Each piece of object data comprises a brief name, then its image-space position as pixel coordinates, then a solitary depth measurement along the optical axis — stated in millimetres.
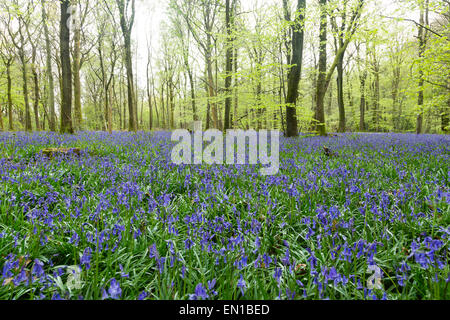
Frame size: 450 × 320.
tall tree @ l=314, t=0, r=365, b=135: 9586
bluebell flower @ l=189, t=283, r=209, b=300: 1108
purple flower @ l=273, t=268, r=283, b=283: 1316
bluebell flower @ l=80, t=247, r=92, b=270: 1328
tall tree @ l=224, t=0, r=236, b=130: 12827
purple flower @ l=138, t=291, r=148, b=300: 1183
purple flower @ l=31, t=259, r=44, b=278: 1202
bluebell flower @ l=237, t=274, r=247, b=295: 1281
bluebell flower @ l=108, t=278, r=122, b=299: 1038
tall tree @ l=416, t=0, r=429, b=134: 17453
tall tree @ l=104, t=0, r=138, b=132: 13908
